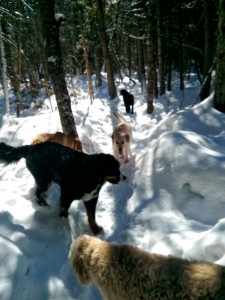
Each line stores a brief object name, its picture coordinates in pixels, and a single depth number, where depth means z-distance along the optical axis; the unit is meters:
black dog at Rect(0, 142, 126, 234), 3.53
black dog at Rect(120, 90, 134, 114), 11.62
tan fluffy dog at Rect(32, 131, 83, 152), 5.84
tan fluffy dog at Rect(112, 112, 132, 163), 6.20
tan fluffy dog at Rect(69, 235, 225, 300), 1.69
